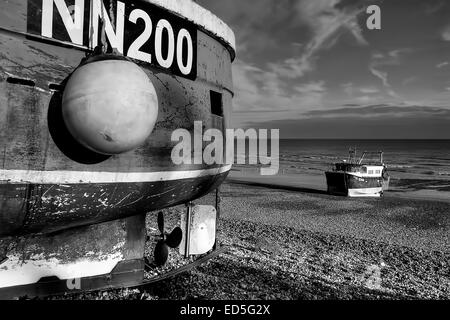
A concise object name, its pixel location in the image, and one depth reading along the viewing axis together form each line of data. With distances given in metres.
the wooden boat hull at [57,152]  2.73
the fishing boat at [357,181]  24.86
